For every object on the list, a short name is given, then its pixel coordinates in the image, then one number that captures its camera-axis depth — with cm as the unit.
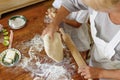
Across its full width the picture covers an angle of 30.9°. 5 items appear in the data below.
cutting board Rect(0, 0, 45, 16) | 149
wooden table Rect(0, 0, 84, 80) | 110
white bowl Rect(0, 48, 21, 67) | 113
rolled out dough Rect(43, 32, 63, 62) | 112
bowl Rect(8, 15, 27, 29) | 128
